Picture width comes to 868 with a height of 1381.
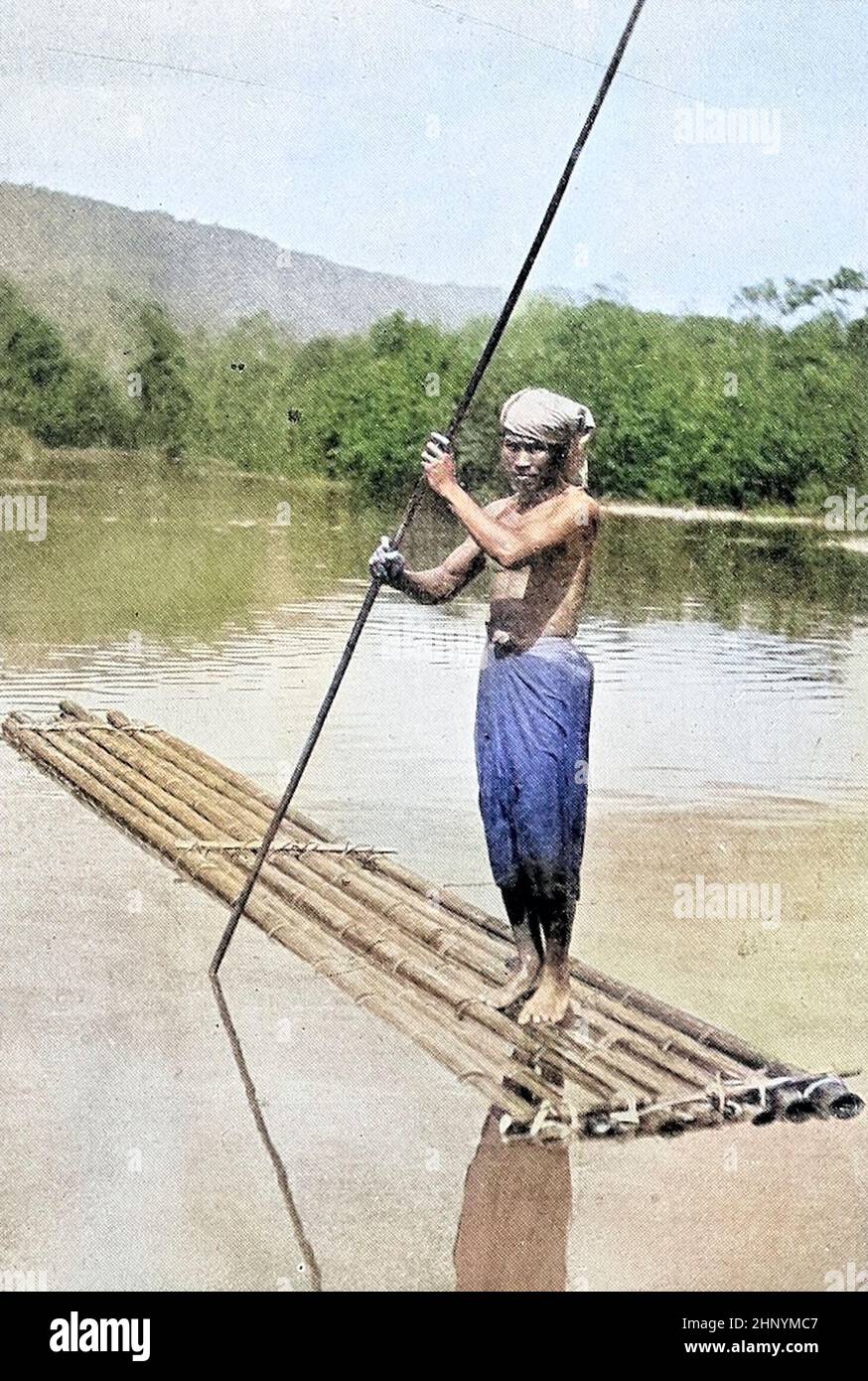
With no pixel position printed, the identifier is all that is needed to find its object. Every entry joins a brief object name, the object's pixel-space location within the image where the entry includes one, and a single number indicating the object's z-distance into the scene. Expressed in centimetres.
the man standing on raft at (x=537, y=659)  556
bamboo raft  549
